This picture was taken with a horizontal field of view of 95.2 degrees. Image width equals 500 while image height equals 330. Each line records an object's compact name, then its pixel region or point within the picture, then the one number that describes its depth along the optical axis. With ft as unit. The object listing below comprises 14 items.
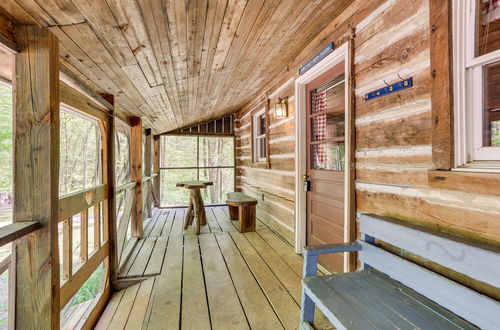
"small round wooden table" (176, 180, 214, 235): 12.66
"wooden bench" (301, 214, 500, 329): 3.17
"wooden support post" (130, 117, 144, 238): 11.02
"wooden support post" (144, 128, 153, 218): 16.04
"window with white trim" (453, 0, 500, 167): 3.47
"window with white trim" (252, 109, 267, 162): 15.02
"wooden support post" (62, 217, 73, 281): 4.93
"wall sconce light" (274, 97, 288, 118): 10.30
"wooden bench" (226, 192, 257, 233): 12.26
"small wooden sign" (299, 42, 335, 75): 7.06
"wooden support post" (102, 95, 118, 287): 7.11
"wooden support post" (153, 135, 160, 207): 19.10
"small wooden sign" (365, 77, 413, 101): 4.65
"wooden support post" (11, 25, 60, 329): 3.57
